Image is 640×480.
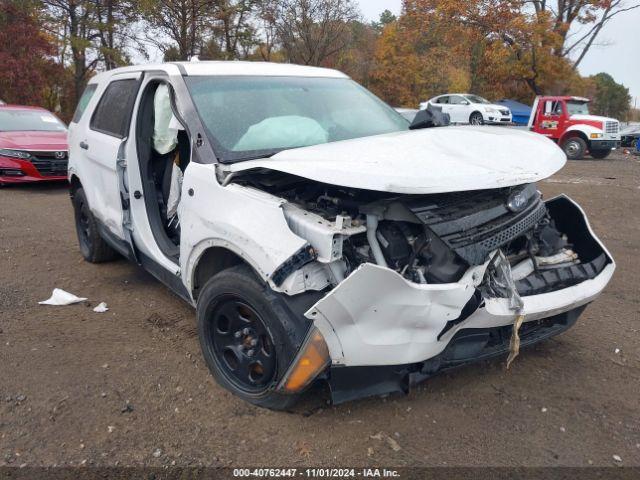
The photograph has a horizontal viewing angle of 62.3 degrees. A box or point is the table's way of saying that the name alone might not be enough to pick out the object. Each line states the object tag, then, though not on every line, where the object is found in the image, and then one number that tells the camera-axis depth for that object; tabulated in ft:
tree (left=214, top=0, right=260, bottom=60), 66.59
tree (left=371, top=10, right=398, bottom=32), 176.87
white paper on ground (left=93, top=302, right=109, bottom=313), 13.41
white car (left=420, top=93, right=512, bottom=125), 76.79
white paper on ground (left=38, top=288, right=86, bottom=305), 13.80
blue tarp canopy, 89.45
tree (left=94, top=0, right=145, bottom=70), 64.28
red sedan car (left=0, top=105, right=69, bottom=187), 29.63
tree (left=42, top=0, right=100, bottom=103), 62.23
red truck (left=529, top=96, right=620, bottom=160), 53.78
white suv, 7.52
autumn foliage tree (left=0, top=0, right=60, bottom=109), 58.95
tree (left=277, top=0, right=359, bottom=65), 72.90
